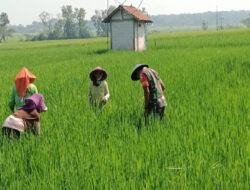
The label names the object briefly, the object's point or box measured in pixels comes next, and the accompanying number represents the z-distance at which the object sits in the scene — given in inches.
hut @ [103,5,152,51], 911.7
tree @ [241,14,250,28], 6566.4
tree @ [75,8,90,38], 4515.3
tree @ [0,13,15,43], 4293.8
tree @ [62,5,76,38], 4552.2
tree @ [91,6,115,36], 4569.1
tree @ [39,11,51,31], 5586.6
